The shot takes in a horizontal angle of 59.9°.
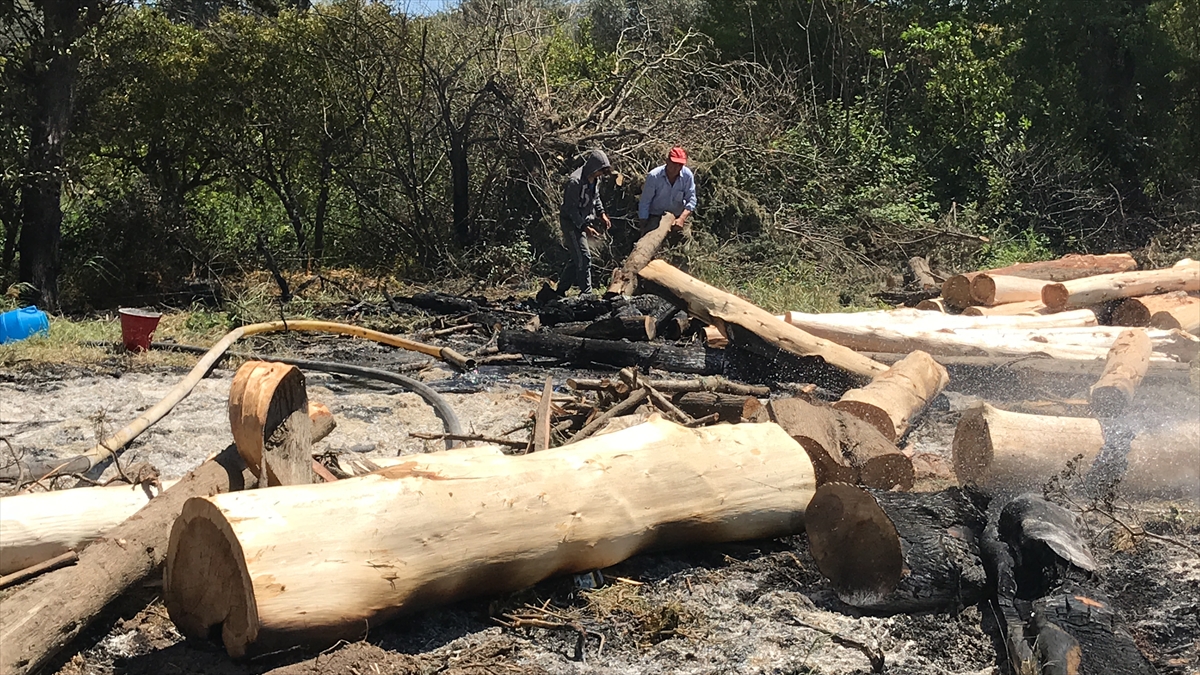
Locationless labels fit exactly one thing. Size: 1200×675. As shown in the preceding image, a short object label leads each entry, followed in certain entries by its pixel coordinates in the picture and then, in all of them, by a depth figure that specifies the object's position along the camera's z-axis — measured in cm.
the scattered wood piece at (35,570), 361
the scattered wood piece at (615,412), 524
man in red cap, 1153
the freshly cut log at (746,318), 758
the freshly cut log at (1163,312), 910
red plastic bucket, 823
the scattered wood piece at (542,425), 499
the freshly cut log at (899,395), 571
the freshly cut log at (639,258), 1032
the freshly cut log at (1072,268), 1144
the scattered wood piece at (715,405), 588
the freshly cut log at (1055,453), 518
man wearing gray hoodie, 1122
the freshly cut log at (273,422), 390
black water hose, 604
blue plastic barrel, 865
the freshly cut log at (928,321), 857
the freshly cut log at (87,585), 307
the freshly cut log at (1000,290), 1002
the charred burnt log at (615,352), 844
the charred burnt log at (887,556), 405
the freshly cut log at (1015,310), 962
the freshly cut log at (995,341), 819
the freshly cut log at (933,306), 1020
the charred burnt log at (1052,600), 338
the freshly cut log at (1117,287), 962
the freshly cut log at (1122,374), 667
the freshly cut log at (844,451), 499
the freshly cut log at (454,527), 330
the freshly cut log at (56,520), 379
